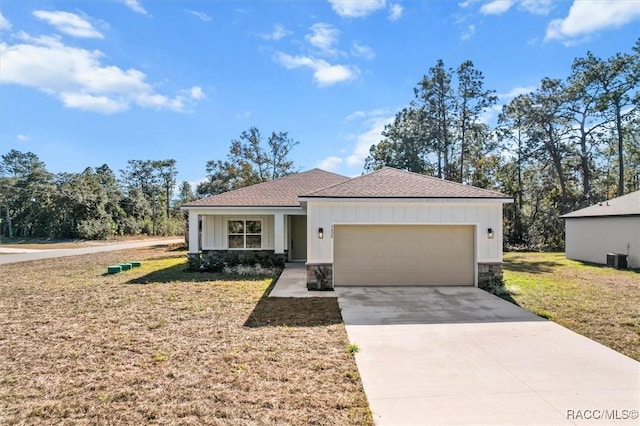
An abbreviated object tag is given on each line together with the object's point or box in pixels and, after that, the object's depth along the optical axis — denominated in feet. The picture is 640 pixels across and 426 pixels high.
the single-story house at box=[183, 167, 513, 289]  31.63
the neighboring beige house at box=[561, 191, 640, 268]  46.73
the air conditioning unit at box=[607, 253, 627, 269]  46.01
